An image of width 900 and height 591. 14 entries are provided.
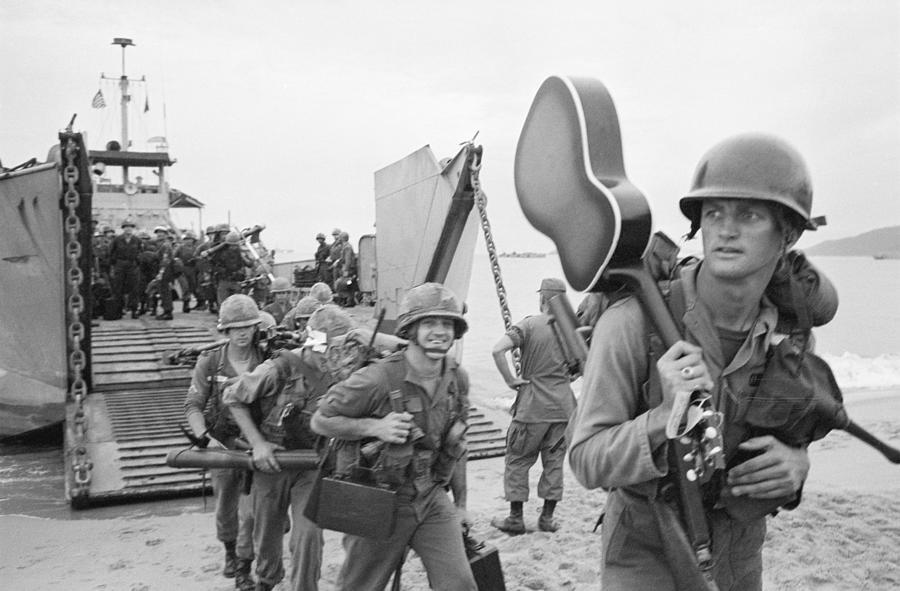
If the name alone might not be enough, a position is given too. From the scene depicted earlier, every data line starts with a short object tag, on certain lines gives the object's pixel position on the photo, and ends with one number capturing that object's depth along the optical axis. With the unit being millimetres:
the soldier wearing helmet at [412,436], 3521
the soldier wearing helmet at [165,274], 13164
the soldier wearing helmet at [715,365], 1770
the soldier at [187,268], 14750
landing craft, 7598
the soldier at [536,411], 6270
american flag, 24328
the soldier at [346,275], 16031
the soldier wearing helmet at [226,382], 5070
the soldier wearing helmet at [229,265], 11906
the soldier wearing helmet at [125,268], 13500
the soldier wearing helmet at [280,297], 8984
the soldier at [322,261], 17141
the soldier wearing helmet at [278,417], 4664
